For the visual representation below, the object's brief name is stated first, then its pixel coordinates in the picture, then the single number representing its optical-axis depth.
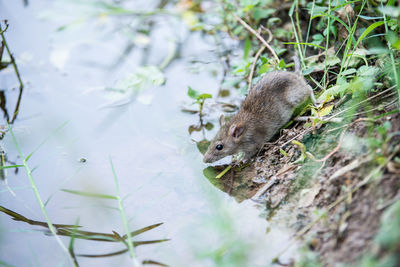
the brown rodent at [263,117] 4.13
